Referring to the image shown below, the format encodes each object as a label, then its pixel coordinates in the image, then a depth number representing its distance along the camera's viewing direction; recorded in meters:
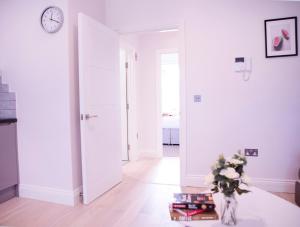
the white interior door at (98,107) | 2.66
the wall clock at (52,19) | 2.71
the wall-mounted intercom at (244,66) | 2.98
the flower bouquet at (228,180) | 1.29
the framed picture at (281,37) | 2.84
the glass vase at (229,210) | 1.33
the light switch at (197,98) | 3.17
